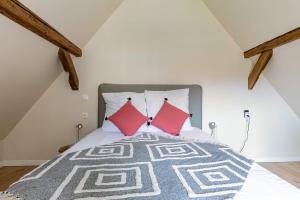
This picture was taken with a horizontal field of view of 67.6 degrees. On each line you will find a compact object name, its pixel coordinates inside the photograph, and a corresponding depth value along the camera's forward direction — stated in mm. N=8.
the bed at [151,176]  1000
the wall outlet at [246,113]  3352
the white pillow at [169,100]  2904
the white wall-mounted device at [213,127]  3326
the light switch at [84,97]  3225
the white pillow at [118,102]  2881
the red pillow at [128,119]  2653
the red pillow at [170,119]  2729
